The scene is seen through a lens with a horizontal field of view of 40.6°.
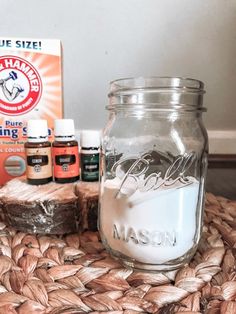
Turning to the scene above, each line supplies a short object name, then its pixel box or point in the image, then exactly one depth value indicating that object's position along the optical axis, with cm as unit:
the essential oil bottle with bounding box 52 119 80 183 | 42
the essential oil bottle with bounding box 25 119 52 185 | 42
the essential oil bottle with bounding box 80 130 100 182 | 44
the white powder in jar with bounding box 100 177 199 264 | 30
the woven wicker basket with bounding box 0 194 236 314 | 26
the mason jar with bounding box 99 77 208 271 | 30
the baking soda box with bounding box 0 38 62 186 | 52
